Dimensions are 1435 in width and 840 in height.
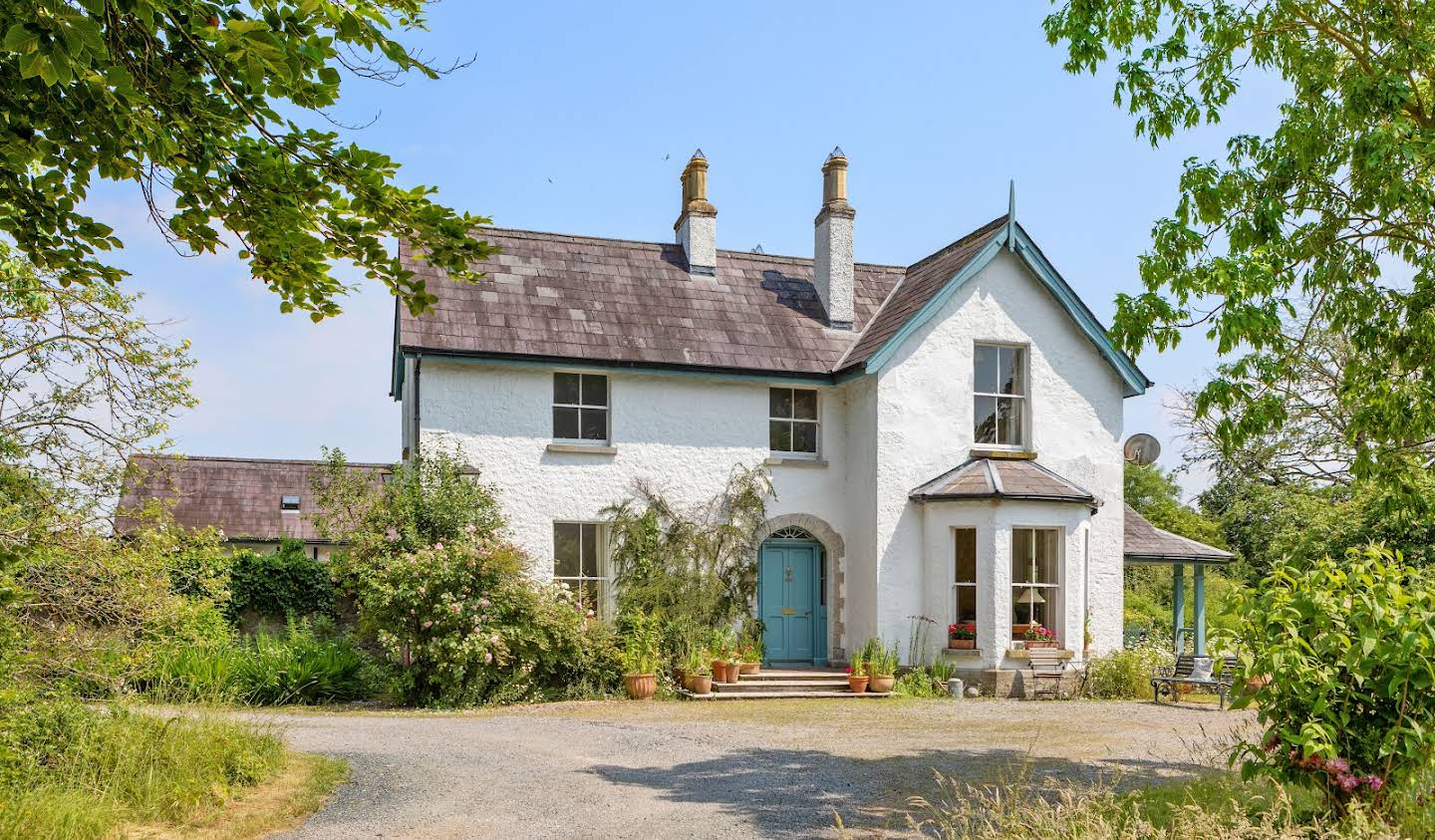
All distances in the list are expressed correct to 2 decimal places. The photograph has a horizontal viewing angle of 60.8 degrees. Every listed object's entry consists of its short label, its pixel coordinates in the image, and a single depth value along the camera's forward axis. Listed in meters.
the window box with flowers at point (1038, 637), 19.41
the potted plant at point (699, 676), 18.03
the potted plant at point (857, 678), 18.80
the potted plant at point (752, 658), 18.84
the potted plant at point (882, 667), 18.88
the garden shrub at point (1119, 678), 19.66
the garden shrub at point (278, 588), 20.47
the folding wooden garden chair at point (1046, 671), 19.17
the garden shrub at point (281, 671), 15.80
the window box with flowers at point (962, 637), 19.38
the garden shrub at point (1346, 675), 6.90
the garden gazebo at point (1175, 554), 21.44
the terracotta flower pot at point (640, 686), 17.67
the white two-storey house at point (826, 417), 19.28
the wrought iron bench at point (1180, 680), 18.14
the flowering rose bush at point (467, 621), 16.16
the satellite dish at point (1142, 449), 22.70
